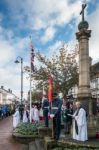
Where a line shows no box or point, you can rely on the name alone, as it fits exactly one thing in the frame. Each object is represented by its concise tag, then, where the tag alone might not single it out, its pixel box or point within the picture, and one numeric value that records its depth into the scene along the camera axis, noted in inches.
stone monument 261.1
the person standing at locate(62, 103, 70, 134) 287.9
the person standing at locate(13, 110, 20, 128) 386.9
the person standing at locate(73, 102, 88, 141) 221.0
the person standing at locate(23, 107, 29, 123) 412.4
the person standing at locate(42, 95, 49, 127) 286.2
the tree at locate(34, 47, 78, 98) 657.7
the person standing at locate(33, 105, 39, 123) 431.4
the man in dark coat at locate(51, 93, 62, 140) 204.9
